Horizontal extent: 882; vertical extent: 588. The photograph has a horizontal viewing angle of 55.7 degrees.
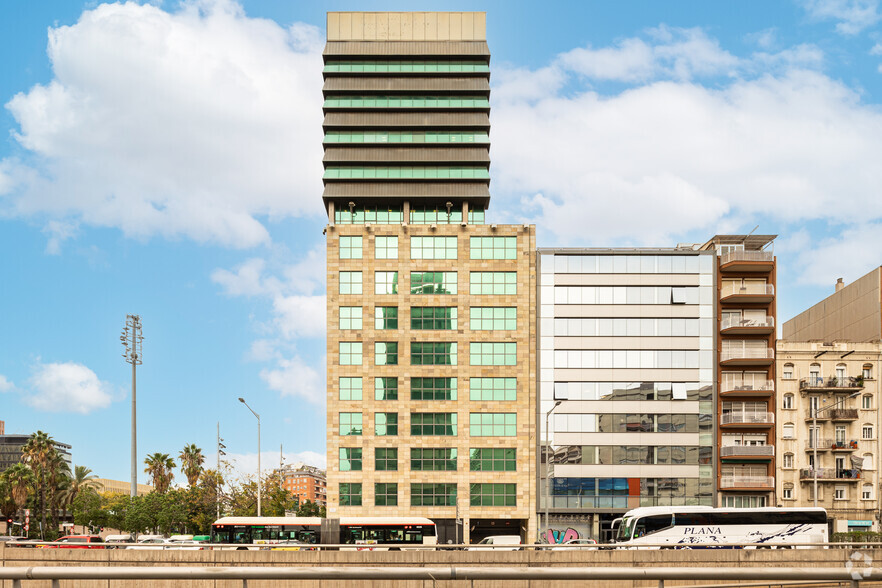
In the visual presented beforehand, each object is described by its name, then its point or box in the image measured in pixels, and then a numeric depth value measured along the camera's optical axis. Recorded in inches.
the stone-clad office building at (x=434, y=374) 3174.2
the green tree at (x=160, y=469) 4753.9
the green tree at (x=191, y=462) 4896.7
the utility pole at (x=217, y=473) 3978.1
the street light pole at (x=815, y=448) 2910.9
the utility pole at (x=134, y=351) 2532.0
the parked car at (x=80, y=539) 2225.9
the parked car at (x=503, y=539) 2521.4
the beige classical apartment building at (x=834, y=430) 3095.5
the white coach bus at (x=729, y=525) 2146.9
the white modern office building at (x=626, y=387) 3139.8
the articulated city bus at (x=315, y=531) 2217.0
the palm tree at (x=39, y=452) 3973.9
